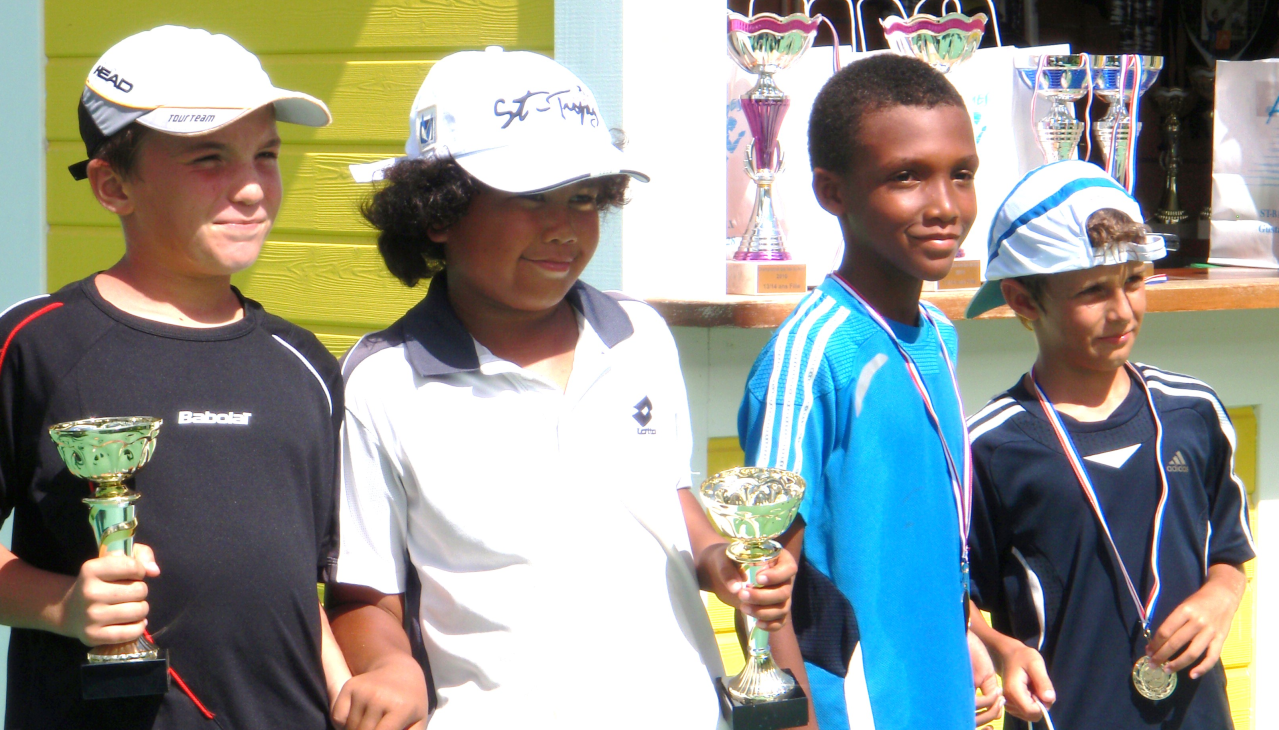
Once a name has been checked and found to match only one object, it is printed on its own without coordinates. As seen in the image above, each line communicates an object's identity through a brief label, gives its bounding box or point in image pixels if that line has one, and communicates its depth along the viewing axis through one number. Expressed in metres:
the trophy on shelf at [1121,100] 6.29
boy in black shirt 3.08
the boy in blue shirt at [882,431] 3.53
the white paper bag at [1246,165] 6.62
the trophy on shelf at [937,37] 5.64
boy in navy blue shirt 4.15
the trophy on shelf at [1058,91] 6.00
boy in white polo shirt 3.14
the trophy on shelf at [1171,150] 7.68
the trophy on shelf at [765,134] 5.32
